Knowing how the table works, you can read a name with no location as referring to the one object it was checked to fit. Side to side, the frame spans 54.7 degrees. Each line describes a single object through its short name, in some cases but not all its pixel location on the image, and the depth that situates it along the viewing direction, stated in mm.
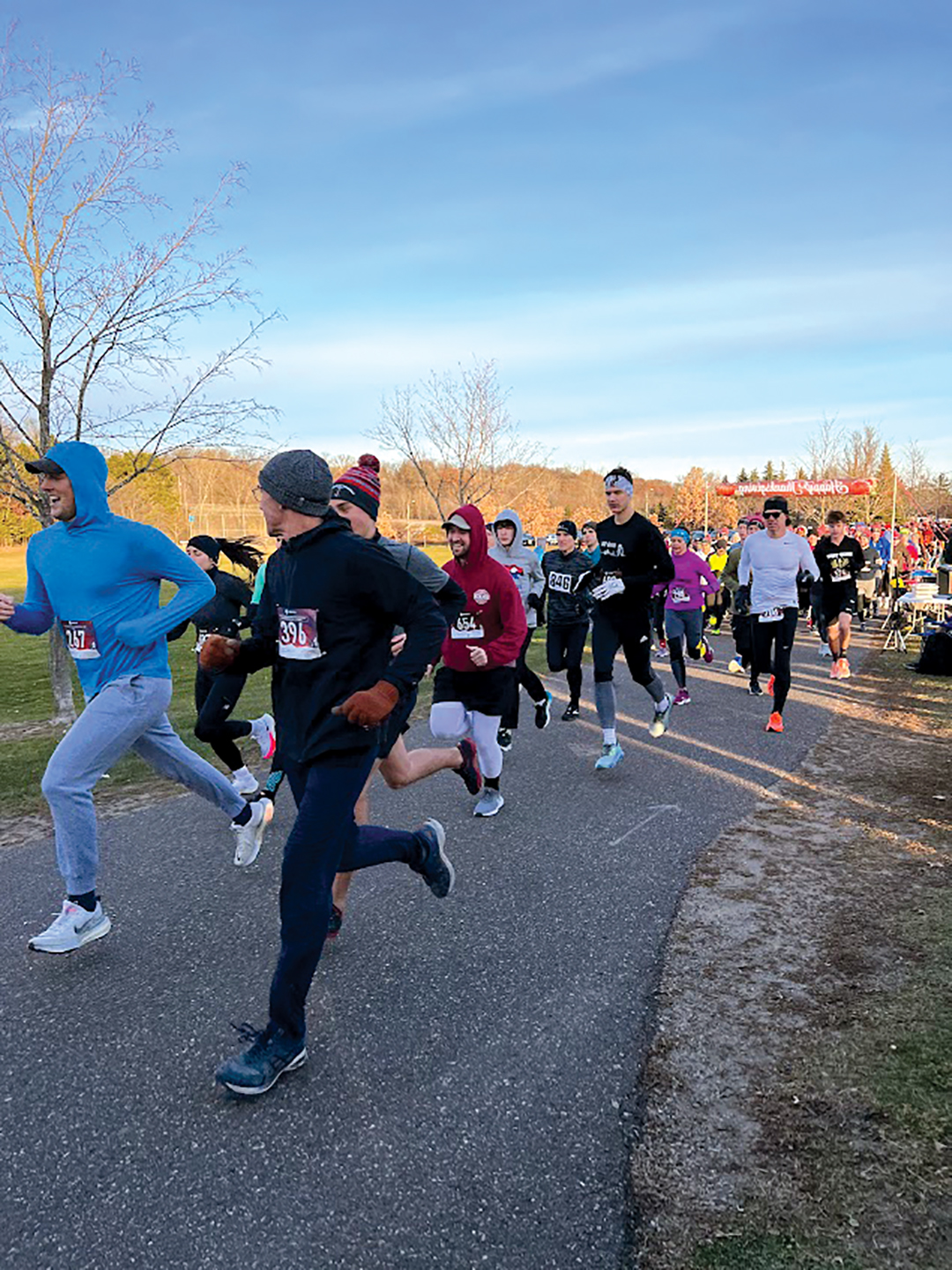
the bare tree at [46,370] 8133
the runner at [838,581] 12195
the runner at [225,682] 5742
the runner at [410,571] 3957
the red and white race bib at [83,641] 3975
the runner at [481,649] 5777
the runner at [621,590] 6988
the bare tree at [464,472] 24395
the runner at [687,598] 11109
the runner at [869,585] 18342
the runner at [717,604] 17273
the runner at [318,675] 2896
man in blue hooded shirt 3824
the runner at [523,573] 8656
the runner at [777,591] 8375
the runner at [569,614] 9453
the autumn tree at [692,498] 84094
